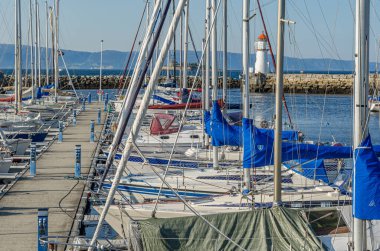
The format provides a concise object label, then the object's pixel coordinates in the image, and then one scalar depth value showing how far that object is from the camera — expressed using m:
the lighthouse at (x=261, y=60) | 97.31
